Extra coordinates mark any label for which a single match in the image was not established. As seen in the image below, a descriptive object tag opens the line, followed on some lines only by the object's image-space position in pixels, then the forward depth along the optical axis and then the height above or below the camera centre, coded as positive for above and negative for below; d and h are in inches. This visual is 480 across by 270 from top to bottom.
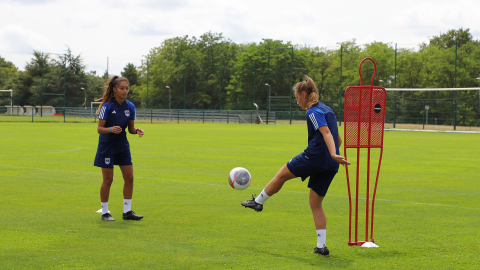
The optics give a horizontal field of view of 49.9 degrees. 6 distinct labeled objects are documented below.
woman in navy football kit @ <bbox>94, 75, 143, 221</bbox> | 292.5 -19.1
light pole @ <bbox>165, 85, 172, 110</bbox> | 3011.8 +29.9
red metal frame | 233.5 -2.0
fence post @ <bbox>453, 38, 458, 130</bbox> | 1891.0 +2.1
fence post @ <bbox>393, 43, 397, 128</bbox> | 1979.9 +31.2
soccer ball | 291.9 -38.7
